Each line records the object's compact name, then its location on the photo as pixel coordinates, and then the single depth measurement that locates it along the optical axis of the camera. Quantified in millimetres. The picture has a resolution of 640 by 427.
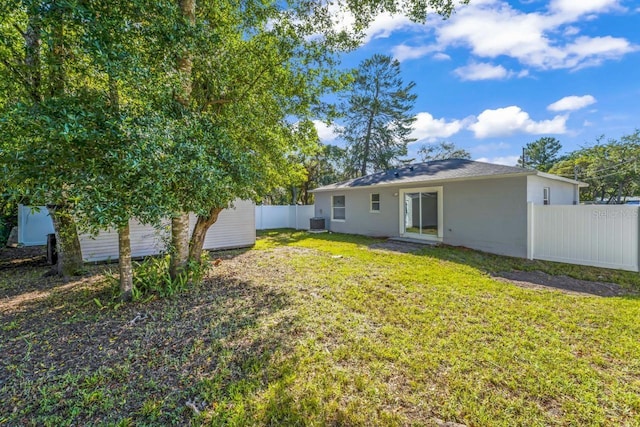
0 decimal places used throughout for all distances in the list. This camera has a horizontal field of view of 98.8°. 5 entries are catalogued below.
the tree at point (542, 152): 37312
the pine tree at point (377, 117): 20250
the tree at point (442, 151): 24891
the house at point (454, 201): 8078
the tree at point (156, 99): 2859
